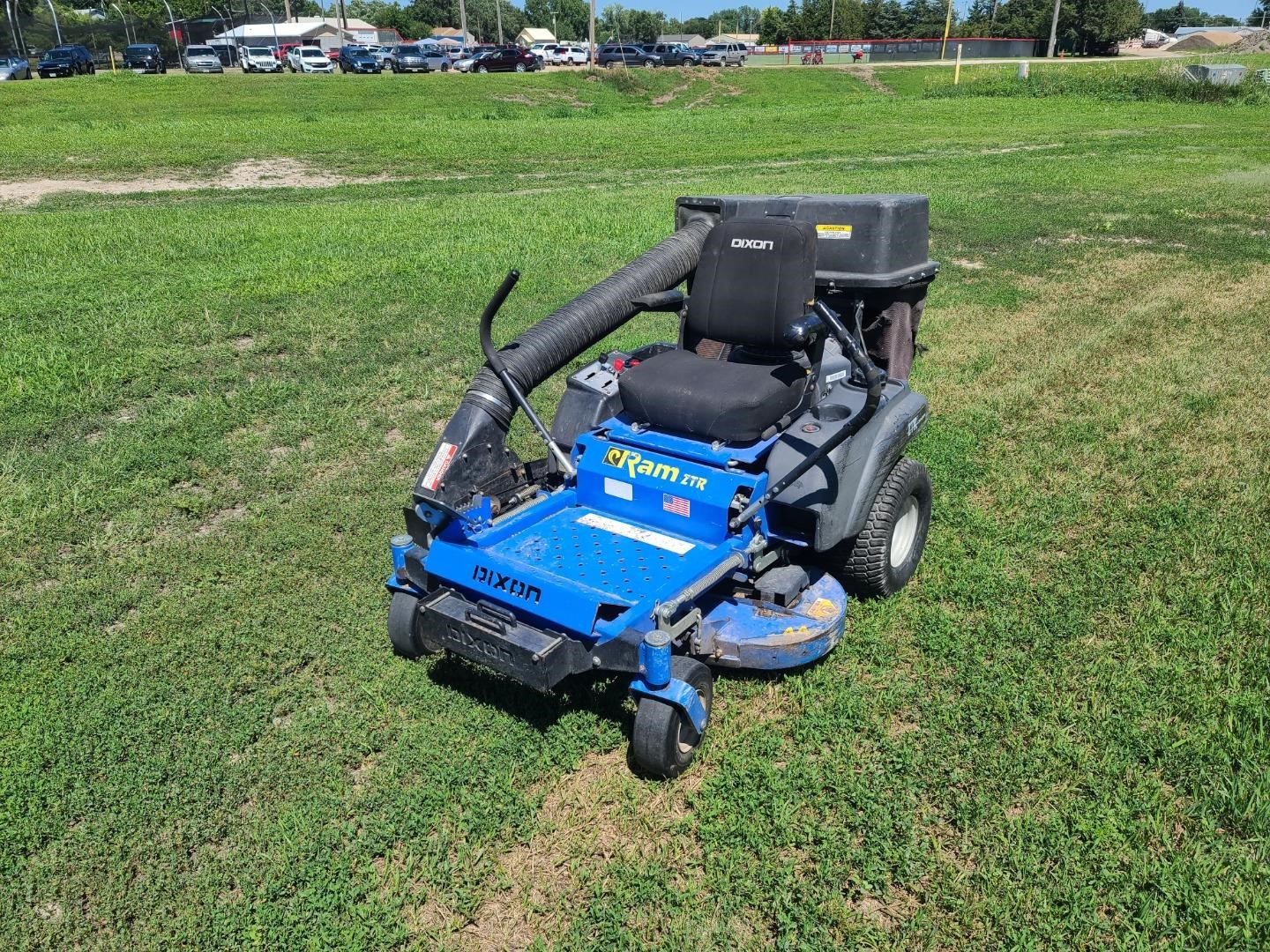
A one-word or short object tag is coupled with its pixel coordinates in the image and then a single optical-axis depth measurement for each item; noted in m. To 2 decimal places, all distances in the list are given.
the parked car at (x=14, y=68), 37.09
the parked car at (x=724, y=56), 51.94
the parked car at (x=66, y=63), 37.91
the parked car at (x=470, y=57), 44.75
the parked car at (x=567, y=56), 55.03
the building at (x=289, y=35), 59.47
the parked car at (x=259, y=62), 44.19
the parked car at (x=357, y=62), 40.56
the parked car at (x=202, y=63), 42.72
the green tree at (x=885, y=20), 90.12
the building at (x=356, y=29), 66.69
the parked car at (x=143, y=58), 42.28
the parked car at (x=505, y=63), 43.12
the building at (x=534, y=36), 102.12
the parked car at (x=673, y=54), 48.56
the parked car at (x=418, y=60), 43.38
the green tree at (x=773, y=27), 91.31
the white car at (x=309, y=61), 42.78
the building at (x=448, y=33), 91.31
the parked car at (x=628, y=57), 47.97
